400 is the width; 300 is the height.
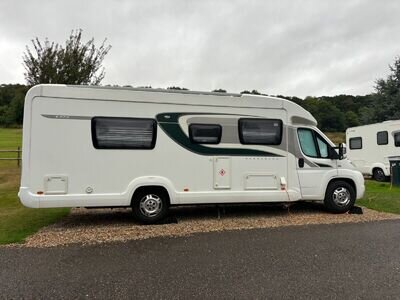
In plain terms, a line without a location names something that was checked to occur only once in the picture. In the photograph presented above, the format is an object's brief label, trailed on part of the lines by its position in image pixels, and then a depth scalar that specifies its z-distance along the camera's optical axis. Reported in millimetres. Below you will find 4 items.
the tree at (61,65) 12070
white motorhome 6594
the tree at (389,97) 24641
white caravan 14977
